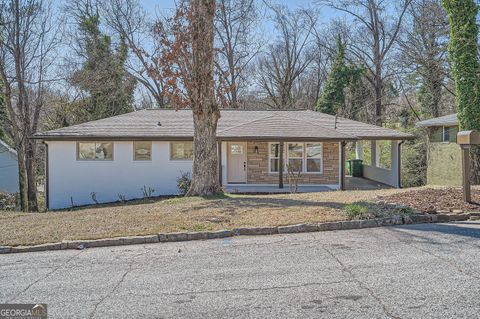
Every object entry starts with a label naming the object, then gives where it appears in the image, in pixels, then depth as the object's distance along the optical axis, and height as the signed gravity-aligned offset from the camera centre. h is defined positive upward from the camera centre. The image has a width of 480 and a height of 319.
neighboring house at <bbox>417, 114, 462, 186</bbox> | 18.44 +0.22
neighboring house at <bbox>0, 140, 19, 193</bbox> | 22.28 -0.51
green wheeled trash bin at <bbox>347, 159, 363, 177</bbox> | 22.89 -0.60
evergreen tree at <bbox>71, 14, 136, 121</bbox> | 25.25 +5.80
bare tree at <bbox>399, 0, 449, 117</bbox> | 21.12 +6.44
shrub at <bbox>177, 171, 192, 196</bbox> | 15.70 -0.95
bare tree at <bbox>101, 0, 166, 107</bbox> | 30.36 +10.84
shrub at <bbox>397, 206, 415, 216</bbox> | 7.81 -1.08
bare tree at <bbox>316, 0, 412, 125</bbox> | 28.80 +8.87
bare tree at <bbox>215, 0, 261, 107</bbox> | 31.33 +10.50
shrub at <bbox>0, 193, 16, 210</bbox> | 16.94 -1.86
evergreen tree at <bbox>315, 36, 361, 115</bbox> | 30.30 +6.01
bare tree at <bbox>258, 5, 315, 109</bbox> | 34.53 +8.61
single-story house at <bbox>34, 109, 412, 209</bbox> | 16.23 +0.14
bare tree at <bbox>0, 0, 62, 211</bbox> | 17.45 +3.99
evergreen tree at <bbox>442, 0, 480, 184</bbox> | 14.94 +3.70
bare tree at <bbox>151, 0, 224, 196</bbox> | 11.27 +2.45
